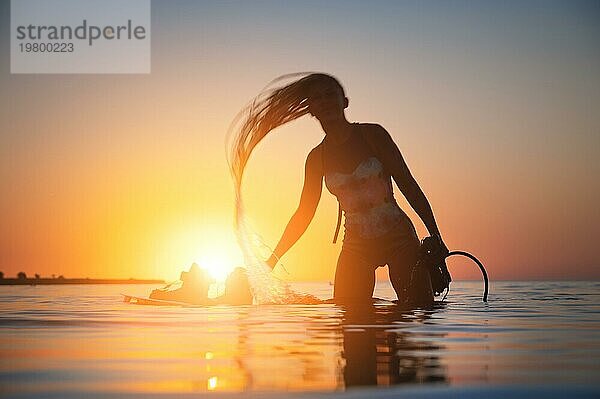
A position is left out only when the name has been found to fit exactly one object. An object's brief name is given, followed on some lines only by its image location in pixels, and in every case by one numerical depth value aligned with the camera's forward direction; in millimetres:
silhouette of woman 9406
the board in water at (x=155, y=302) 11391
